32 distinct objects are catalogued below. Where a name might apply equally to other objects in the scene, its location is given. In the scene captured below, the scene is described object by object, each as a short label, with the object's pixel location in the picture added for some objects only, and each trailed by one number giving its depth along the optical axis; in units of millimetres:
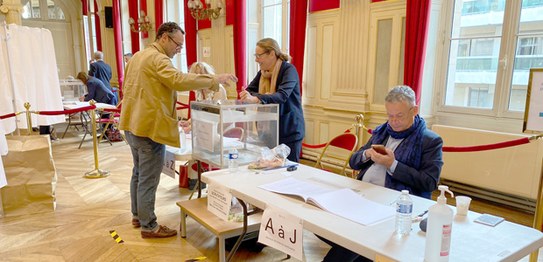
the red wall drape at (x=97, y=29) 11039
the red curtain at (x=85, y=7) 11620
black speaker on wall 10024
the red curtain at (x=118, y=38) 9742
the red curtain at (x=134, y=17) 9188
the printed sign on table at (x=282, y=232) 1427
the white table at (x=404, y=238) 1150
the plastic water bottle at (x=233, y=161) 2104
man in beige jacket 2461
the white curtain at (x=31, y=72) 3955
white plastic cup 1418
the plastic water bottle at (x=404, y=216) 1260
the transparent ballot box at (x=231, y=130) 2285
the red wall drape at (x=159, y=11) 8000
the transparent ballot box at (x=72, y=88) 7492
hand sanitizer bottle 1053
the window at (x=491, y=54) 3338
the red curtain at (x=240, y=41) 5730
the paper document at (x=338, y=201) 1418
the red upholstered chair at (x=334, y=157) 4620
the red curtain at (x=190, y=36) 7145
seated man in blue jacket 1787
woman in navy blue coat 2588
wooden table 2330
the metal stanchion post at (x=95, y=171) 4480
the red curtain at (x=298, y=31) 4773
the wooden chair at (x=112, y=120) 6004
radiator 3229
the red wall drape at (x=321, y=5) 4594
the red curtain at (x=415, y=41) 3542
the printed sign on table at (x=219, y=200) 1831
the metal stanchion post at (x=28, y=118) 3664
